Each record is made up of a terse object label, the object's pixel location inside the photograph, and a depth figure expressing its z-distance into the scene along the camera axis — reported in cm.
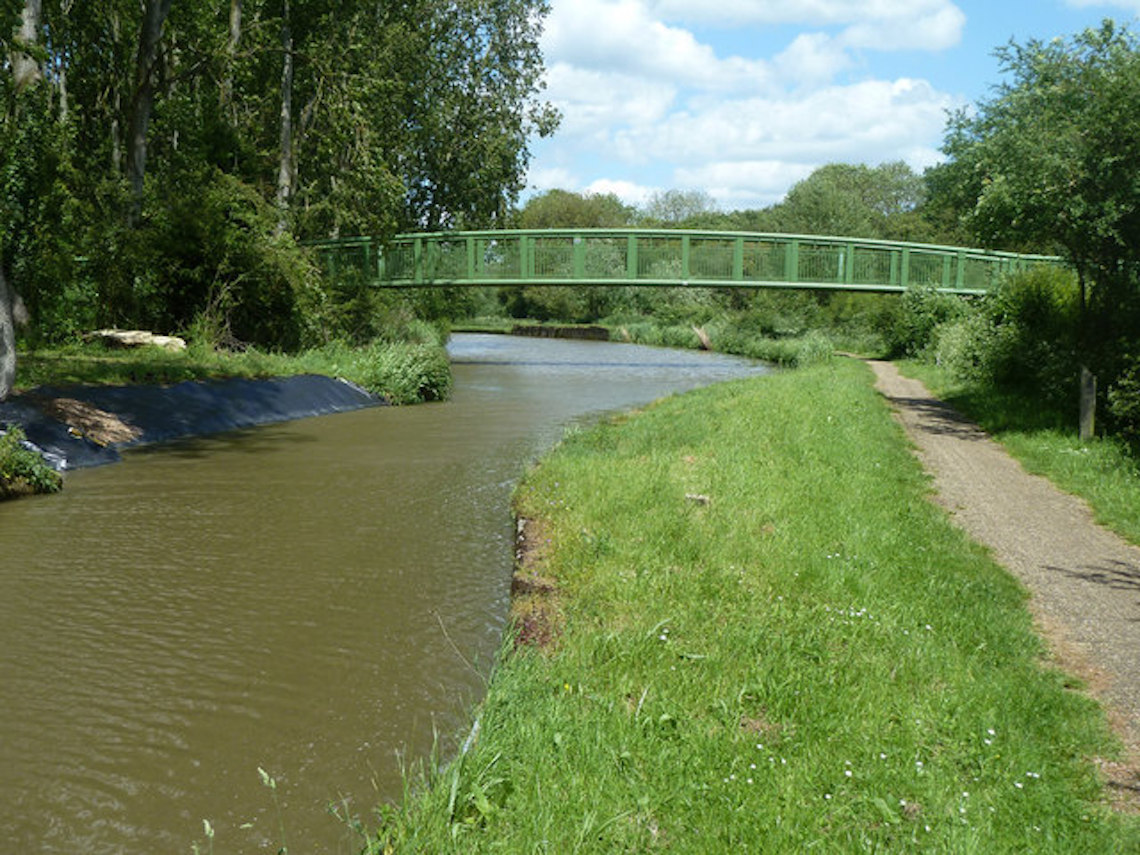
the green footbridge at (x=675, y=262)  3303
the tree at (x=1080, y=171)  1215
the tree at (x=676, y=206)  10569
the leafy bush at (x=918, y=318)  3131
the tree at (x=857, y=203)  6681
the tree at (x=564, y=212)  8169
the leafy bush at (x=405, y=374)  2061
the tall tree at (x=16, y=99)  1178
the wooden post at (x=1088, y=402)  1284
